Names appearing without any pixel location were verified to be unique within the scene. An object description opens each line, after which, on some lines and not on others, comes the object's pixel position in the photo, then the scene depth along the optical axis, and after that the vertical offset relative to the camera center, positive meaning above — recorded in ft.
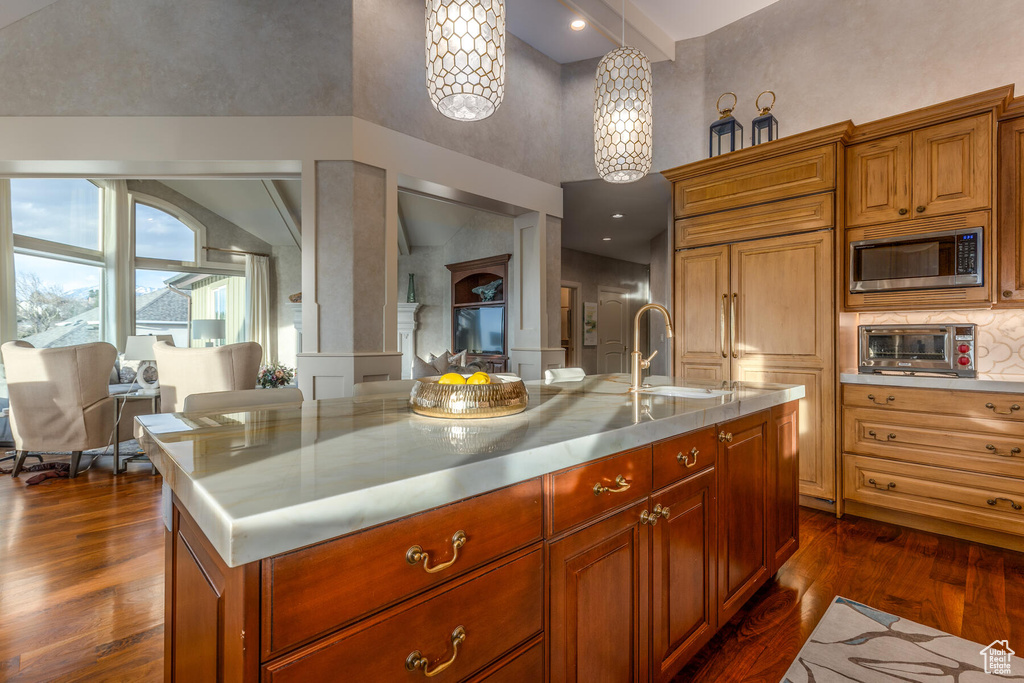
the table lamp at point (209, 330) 23.53 +0.38
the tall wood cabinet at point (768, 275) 9.77 +1.38
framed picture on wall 26.02 +0.74
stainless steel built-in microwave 8.48 +1.41
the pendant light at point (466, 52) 5.31 +3.20
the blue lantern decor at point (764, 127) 11.29 +5.08
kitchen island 2.08 -1.17
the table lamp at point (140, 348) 16.89 -0.37
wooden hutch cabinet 20.93 +1.25
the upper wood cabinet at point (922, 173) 8.43 +3.05
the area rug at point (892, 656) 5.12 -3.56
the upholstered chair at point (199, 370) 11.49 -0.78
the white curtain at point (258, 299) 27.25 +2.16
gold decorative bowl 4.09 -0.54
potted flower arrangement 16.29 -1.37
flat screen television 21.25 +0.34
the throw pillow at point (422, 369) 15.94 -1.04
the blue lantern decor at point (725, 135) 11.97 +5.20
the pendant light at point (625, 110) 7.17 +3.39
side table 12.65 -1.95
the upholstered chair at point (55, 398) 11.89 -1.51
